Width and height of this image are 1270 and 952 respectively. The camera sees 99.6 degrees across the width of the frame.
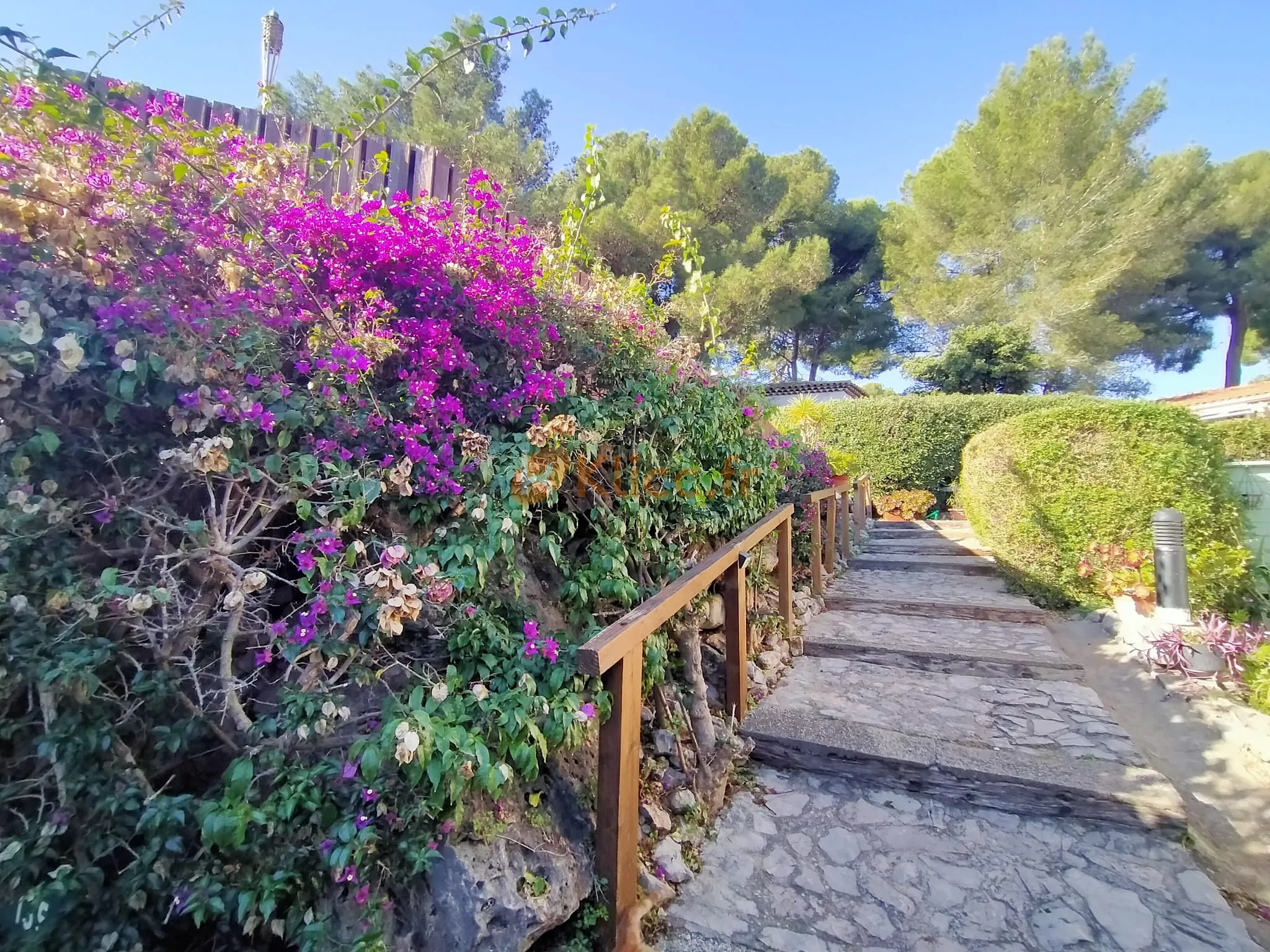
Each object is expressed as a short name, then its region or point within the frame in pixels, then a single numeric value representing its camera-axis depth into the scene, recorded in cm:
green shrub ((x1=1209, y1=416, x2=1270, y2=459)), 635
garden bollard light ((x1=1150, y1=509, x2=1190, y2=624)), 305
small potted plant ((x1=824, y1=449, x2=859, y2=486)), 642
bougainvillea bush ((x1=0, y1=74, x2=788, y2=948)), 109
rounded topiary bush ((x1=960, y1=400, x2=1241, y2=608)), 351
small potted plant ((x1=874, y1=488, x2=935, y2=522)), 874
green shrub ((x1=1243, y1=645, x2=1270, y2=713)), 258
